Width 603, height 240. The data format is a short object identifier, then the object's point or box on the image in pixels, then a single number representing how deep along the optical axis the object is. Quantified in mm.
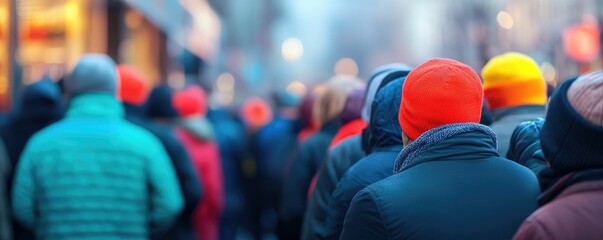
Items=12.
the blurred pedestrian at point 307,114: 9875
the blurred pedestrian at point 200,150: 9258
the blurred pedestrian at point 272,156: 11914
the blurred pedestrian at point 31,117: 7289
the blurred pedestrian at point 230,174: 12070
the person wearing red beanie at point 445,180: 3576
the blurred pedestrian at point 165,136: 7594
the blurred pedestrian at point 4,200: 6387
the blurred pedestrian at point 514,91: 5645
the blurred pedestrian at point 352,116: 6438
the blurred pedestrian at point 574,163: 2996
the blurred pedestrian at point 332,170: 5730
